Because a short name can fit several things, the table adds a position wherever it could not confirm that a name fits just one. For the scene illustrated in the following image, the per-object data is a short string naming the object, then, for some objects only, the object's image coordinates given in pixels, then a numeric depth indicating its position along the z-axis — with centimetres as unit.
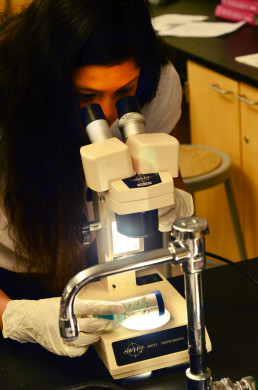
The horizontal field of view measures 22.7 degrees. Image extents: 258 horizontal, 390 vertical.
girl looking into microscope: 128
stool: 263
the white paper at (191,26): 332
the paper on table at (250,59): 274
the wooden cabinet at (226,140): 279
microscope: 98
